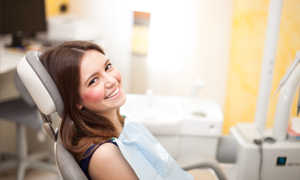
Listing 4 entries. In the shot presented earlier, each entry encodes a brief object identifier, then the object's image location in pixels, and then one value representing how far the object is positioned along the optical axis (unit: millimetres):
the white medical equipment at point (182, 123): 1513
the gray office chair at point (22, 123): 1843
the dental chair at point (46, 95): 861
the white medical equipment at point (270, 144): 1381
